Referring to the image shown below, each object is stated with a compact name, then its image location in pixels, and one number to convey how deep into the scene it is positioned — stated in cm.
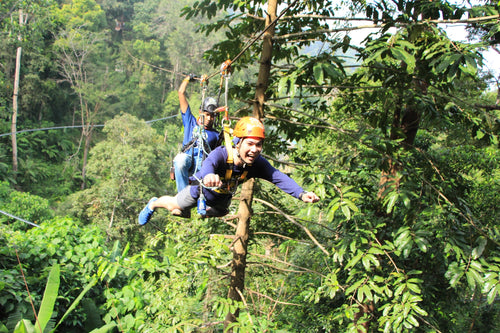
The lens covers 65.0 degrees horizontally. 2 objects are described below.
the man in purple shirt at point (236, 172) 257
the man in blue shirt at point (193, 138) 355
